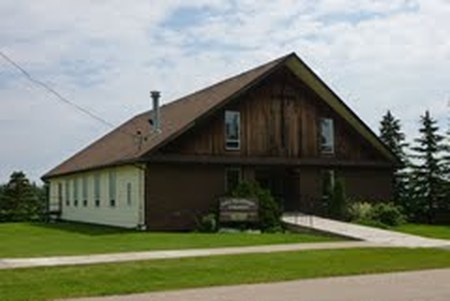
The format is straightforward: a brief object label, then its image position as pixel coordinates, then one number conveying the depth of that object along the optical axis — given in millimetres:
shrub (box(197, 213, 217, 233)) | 31845
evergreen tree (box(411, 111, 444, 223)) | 46344
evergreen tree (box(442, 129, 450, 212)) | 45281
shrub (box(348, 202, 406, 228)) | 34969
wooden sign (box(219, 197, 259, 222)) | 31516
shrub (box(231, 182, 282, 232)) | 31703
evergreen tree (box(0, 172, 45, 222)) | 57150
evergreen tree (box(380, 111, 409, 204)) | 48594
